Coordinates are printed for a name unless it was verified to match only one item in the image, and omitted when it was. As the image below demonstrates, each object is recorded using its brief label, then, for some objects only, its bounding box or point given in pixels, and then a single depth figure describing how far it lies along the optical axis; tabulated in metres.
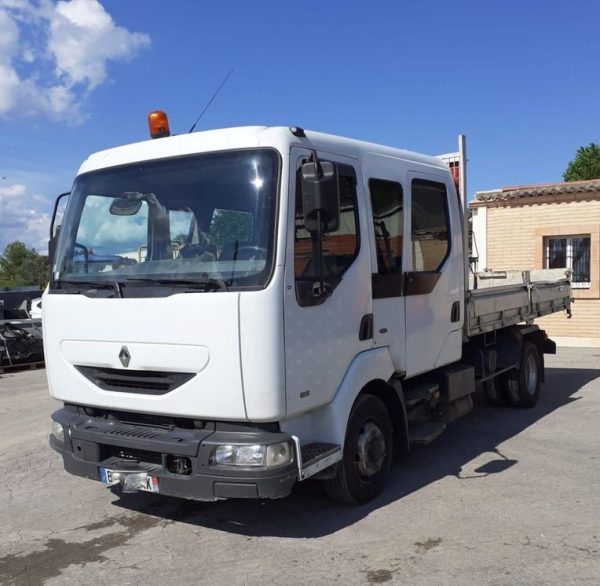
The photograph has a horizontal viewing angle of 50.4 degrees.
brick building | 14.55
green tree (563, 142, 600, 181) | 32.28
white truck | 3.77
